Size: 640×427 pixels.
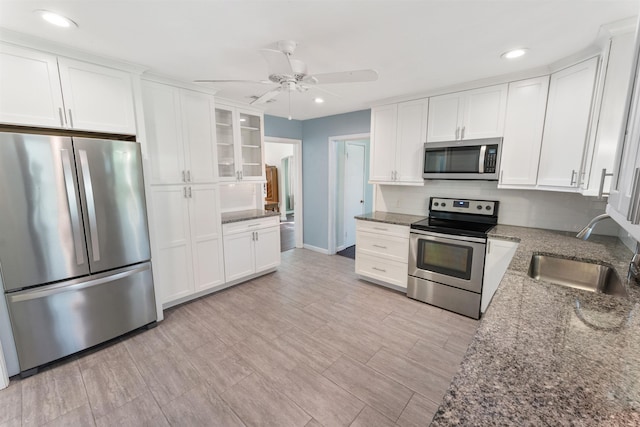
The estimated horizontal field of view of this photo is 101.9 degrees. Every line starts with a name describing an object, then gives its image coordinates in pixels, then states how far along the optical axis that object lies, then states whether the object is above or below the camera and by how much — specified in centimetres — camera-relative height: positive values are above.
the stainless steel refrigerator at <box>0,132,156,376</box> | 187 -50
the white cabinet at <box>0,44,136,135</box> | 184 +66
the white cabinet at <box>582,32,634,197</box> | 178 +50
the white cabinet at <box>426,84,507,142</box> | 270 +71
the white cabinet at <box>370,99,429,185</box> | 324 +48
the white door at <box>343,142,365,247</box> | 506 -16
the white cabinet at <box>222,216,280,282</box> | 343 -96
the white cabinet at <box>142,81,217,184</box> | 269 +48
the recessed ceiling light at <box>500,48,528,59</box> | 207 +102
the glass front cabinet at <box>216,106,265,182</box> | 358 +53
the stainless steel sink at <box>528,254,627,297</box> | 164 -65
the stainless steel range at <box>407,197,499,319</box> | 270 -83
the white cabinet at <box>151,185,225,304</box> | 278 -72
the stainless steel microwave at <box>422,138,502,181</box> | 272 +22
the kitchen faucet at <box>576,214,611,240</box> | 140 -28
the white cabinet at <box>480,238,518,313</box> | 248 -81
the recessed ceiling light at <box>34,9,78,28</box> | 158 +100
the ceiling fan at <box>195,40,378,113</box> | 175 +76
